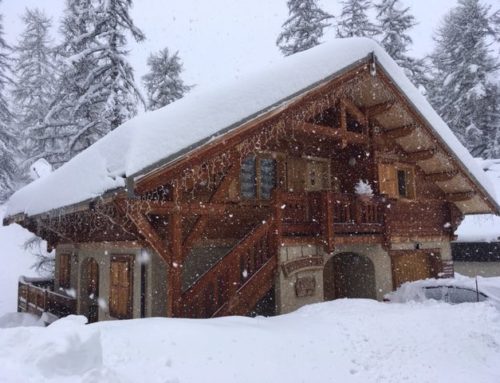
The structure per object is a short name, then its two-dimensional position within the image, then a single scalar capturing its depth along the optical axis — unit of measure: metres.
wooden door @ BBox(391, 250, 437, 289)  13.18
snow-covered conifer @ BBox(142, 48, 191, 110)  27.72
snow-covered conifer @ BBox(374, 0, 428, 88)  27.78
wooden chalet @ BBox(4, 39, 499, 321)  8.05
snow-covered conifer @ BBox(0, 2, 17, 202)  26.66
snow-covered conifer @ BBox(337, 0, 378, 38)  28.45
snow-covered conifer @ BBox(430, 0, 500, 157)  27.12
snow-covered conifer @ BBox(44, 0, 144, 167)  19.00
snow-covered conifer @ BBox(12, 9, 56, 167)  34.03
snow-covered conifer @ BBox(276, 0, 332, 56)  25.94
